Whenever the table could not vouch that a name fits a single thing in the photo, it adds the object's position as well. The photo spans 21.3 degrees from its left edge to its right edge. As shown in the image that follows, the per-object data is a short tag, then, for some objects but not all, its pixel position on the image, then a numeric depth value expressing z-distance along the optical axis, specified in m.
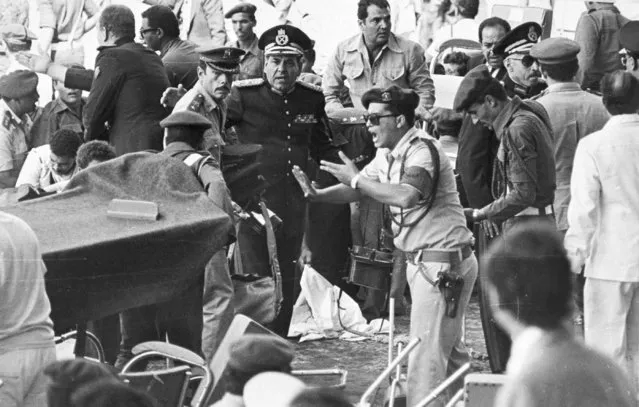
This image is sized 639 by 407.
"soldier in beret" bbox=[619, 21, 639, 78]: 11.28
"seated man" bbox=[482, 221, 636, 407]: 4.73
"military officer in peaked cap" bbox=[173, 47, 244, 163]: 10.60
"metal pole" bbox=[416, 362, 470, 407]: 6.99
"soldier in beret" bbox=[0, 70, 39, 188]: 13.16
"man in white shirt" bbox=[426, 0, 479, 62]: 14.57
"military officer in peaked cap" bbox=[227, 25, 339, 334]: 11.41
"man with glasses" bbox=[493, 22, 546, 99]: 11.59
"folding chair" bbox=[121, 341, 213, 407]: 7.36
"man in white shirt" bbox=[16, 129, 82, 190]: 10.66
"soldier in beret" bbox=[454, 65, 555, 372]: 9.73
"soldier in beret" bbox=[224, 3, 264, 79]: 13.41
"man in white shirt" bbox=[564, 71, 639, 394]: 8.92
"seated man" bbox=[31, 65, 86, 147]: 13.09
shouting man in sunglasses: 8.95
